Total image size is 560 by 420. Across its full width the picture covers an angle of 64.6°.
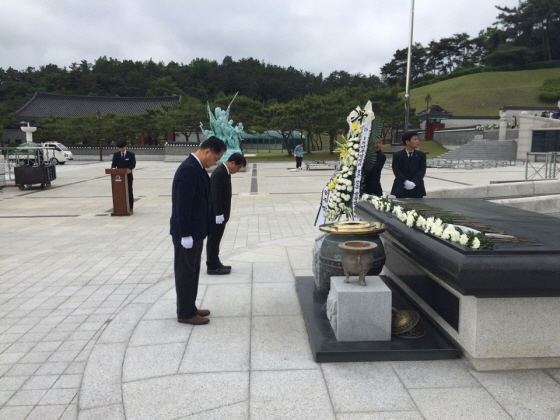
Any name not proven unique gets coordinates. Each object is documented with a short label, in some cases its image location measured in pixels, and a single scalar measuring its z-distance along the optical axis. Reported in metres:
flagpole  25.01
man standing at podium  10.81
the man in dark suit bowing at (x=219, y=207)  5.33
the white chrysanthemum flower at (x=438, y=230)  3.42
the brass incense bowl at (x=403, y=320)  3.63
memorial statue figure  21.22
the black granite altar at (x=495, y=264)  2.85
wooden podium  10.38
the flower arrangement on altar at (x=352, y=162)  4.91
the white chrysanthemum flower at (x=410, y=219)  3.97
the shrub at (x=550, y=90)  58.91
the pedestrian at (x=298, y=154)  25.66
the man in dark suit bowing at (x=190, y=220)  3.85
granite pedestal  3.44
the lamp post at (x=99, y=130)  40.75
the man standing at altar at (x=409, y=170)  6.40
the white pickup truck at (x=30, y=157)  17.11
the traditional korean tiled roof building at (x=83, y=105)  49.53
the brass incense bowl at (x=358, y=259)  3.46
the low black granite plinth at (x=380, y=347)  3.32
